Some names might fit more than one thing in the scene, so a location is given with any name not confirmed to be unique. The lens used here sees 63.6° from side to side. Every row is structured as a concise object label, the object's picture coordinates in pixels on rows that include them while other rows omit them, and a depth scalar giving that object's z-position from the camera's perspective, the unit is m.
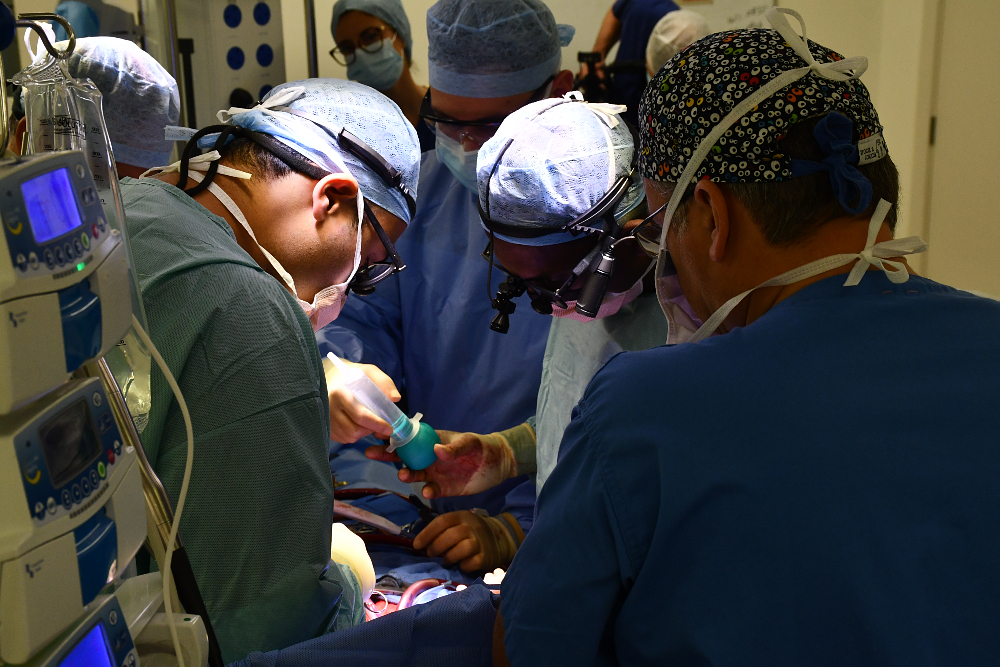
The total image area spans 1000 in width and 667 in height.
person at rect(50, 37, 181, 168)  2.53
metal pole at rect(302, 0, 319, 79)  3.32
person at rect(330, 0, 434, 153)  3.15
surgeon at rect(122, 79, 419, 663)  1.17
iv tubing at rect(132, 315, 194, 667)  0.78
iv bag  0.81
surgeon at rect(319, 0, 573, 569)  2.34
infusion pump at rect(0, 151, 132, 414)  0.55
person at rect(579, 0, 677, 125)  2.70
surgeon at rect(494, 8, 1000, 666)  0.82
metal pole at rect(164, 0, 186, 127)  3.09
